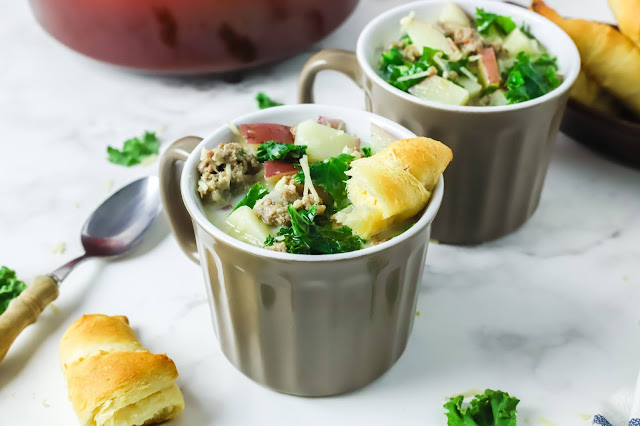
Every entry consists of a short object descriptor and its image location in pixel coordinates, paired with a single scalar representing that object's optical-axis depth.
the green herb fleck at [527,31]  0.80
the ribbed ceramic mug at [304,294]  0.65
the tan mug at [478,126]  0.74
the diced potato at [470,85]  0.76
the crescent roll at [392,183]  0.65
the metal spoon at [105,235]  0.73
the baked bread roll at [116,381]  0.67
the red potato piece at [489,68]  0.76
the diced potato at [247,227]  0.66
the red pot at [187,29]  0.84
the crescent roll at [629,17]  0.80
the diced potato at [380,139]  0.70
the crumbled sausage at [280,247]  0.65
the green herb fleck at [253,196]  0.68
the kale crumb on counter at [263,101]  0.88
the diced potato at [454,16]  0.80
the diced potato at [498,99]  0.76
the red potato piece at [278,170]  0.69
